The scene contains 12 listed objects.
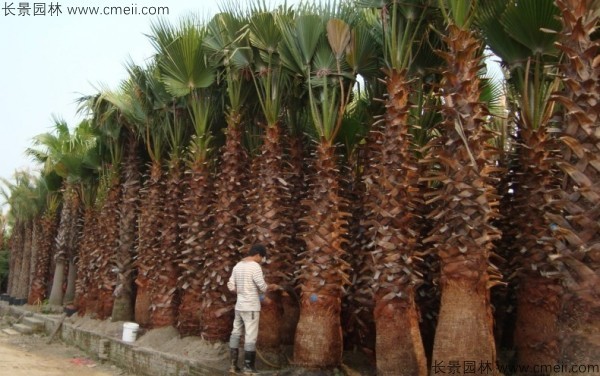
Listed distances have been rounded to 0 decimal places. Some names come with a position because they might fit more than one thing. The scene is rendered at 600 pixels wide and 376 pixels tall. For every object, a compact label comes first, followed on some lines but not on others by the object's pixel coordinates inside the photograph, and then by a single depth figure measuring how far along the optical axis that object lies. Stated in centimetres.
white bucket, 1160
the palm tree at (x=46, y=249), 2206
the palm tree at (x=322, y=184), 769
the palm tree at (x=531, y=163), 654
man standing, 791
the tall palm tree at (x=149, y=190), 1230
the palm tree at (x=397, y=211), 673
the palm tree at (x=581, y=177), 434
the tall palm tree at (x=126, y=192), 1338
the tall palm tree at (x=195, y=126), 1036
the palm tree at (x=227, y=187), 958
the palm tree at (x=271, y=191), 876
